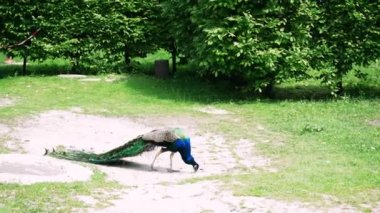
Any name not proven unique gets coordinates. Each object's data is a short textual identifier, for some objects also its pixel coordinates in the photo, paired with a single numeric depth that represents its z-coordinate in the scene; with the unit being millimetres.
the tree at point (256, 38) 14844
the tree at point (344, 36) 15438
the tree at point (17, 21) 18016
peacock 9352
